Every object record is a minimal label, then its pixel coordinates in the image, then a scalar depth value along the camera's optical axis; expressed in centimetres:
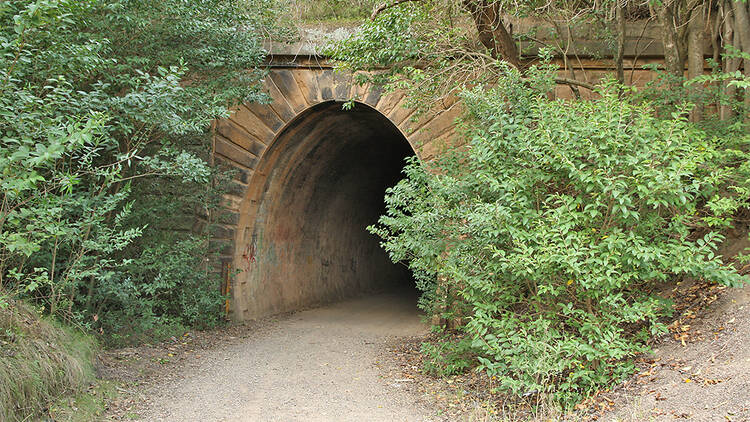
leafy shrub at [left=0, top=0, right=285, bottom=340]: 480
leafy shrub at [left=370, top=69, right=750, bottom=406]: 479
